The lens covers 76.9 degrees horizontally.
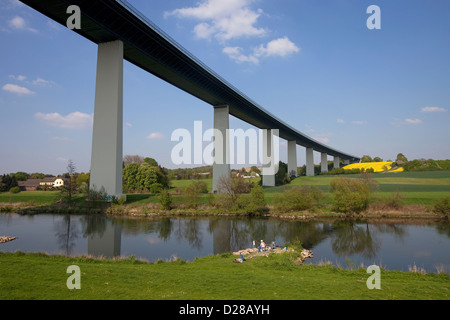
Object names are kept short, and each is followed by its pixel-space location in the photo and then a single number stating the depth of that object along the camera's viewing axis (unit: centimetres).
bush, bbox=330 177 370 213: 3234
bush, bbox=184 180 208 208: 3794
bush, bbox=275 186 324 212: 3397
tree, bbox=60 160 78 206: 3959
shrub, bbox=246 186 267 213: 3459
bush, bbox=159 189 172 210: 3697
